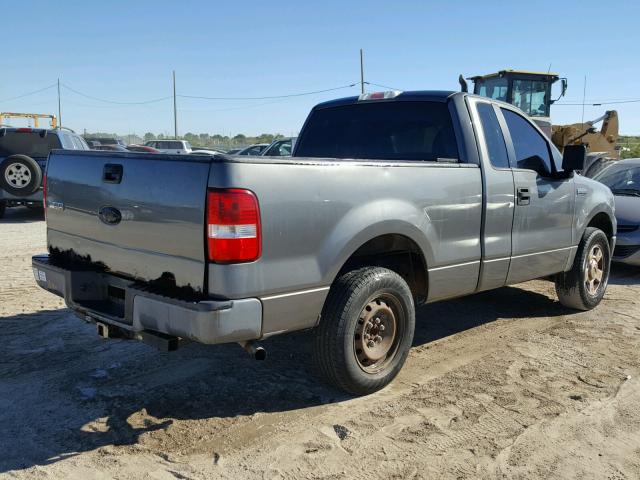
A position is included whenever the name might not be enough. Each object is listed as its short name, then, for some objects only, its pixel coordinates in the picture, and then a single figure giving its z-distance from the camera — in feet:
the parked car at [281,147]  60.54
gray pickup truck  10.02
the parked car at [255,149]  73.38
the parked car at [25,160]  35.70
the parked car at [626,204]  24.80
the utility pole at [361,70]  146.30
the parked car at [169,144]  104.12
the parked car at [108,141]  107.51
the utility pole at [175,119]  206.08
